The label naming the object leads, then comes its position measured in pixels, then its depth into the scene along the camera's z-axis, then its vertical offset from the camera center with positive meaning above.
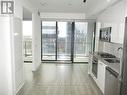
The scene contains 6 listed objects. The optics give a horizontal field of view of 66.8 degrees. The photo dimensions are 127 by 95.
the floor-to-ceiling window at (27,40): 6.05 +0.14
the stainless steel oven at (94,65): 3.17 -0.78
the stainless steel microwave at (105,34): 3.02 +0.31
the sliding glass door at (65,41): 5.62 +0.10
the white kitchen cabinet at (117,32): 2.39 +0.29
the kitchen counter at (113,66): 1.96 -0.53
